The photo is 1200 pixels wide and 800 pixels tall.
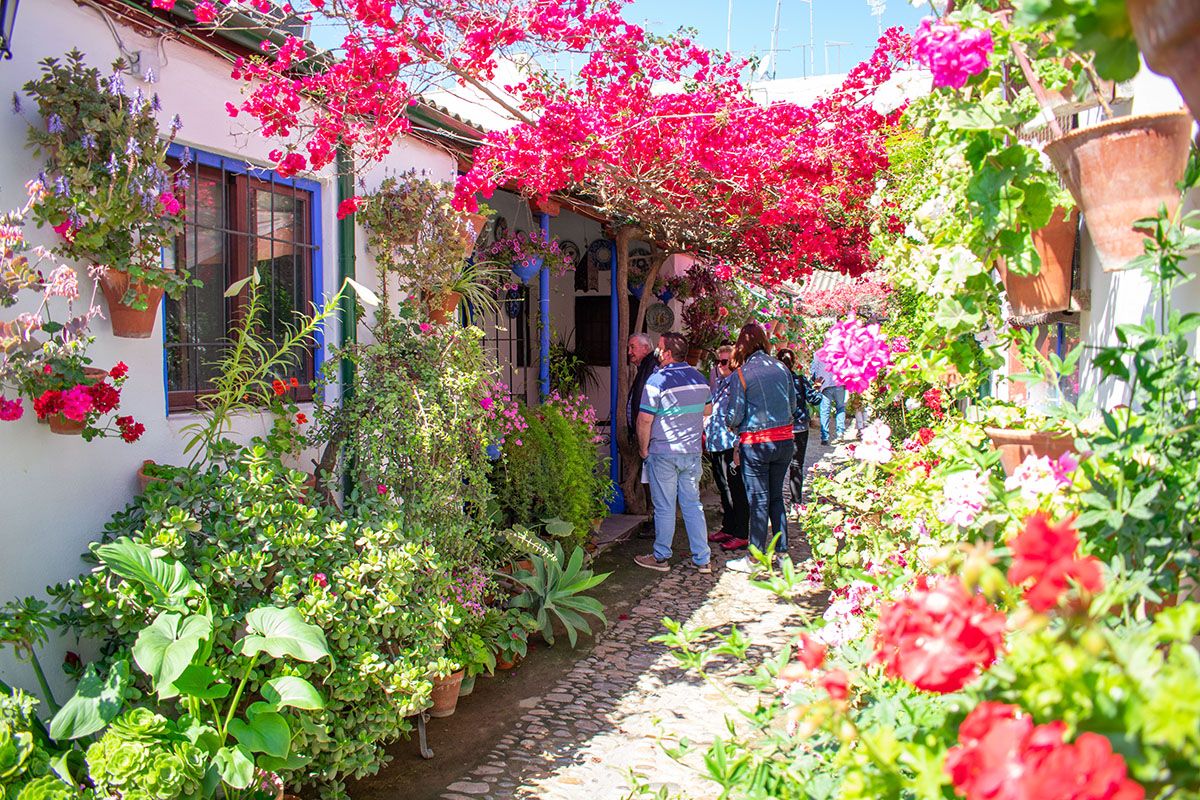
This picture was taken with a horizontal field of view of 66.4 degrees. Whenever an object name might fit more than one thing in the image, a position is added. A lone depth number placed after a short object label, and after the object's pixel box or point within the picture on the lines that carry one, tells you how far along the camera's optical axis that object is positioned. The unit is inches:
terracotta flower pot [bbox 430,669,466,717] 180.1
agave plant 215.5
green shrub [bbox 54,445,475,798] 135.3
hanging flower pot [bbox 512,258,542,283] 314.7
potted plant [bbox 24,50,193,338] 133.8
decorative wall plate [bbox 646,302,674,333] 450.0
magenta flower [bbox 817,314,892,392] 127.1
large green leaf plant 114.7
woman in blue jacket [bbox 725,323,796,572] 277.6
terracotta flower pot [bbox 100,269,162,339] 142.6
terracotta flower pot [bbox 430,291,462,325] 220.7
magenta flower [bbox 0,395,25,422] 121.3
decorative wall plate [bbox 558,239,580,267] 401.1
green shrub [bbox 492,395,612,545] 257.3
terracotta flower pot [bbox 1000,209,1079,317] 114.7
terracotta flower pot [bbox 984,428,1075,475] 98.1
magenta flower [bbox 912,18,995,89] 89.3
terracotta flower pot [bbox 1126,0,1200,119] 41.7
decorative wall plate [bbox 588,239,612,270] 392.5
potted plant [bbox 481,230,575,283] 310.1
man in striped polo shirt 282.7
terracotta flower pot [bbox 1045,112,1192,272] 83.7
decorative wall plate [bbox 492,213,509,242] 322.3
